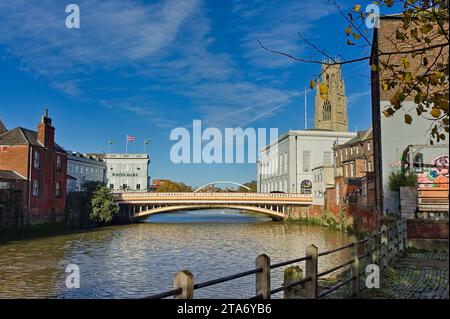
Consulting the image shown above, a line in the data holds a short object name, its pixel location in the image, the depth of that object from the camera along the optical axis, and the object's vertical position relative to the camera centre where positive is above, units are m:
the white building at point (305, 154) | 85.94 +7.10
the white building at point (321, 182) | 63.53 +1.22
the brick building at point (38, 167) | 40.22 +2.33
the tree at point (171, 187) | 122.94 +1.12
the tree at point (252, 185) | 143.12 +1.87
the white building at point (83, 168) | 82.06 +4.61
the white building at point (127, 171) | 98.25 +4.49
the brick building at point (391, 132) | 28.48 +3.76
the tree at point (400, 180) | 24.31 +0.56
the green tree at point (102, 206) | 52.09 -1.76
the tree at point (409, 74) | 5.61 +1.61
